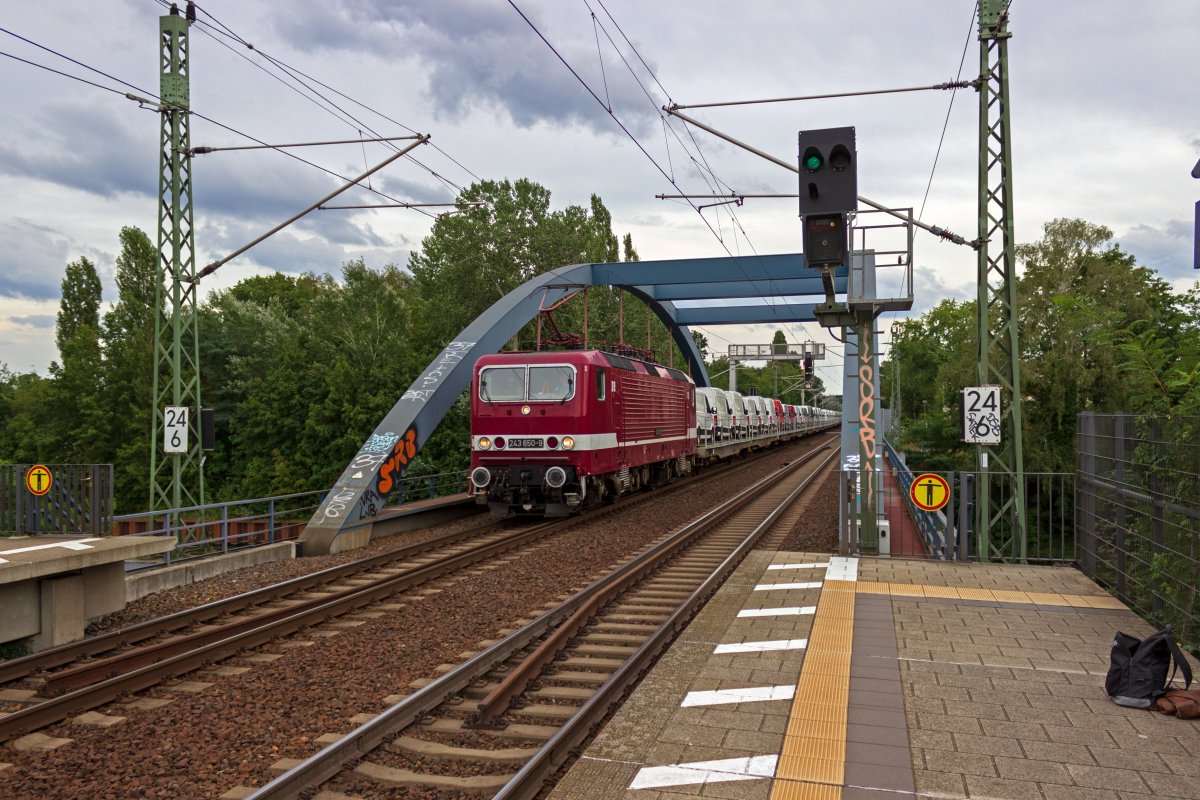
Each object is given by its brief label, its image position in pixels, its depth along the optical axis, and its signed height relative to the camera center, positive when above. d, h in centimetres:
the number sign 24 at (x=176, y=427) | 1497 -23
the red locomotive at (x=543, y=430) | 1664 -36
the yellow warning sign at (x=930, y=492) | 1124 -107
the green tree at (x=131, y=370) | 4150 +216
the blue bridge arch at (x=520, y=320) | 1490 +265
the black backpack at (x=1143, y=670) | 590 -179
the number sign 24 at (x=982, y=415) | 1207 -9
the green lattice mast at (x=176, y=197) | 1556 +394
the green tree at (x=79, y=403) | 4303 +56
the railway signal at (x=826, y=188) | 988 +250
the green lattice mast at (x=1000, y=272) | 1215 +197
